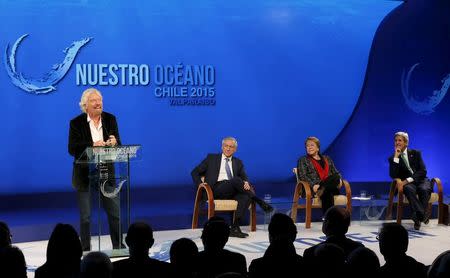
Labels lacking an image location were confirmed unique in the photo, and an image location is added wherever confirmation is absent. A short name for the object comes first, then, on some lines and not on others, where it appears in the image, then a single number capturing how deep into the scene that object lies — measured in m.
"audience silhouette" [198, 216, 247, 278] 6.56
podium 11.33
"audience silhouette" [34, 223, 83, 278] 5.91
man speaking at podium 11.97
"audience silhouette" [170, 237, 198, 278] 6.00
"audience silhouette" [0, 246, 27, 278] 5.41
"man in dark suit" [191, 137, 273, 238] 15.15
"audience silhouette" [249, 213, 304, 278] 6.14
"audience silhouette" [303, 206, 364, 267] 7.54
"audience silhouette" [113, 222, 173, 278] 6.16
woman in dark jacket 16.08
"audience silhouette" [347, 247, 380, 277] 5.52
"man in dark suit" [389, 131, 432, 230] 15.98
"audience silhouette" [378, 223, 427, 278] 6.13
